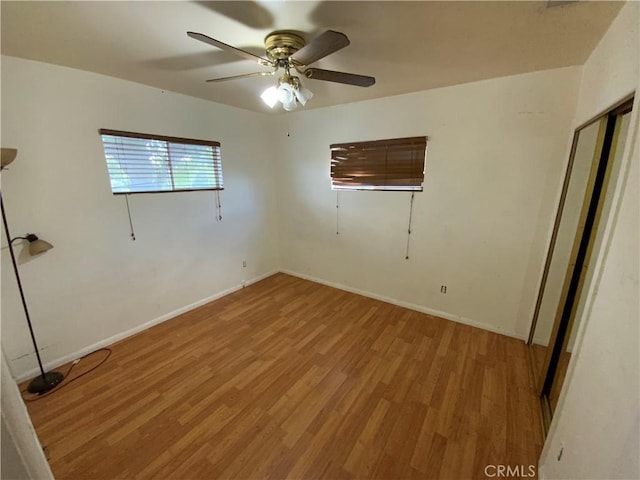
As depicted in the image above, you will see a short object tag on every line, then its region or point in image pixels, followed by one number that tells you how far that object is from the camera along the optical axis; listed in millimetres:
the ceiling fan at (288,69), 1554
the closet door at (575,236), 1449
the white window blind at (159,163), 2408
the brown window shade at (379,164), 2842
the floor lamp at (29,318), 1912
